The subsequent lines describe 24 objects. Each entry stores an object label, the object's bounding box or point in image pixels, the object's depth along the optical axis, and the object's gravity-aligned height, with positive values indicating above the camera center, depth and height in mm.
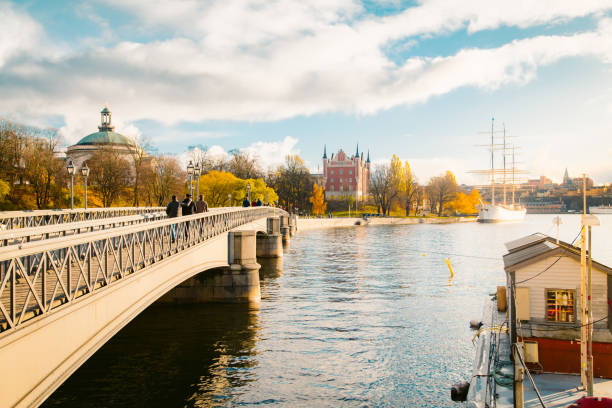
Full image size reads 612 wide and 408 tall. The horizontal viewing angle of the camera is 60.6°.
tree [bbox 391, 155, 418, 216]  128125 +5698
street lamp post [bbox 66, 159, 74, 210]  24094 +1736
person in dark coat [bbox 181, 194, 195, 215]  20297 -35
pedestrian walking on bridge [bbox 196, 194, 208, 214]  21438 -36
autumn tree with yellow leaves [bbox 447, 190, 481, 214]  148250 +476
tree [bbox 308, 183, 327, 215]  126250 +809
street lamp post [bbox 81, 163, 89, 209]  25862 +1689
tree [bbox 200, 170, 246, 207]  82562 +2552
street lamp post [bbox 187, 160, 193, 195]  24619 +1703
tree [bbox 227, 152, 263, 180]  102000 +7704
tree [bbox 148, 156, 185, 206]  60675 +3079
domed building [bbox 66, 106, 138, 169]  89888 +12633
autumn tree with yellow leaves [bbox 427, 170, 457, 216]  140500 +4231
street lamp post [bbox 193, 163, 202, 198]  25719 +1727
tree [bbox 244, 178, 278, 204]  85875 +2678
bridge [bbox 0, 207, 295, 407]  6570 -1609
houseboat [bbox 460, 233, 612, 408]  12656 -3195
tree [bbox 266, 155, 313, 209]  115812 +5365
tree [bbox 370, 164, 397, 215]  126375 +4494
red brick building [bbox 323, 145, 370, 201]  157125 +8896
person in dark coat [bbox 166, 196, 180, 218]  18906 -106
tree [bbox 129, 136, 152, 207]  59281 +4990
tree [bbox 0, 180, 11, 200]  47312 +1518
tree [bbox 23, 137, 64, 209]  52281 +3406
